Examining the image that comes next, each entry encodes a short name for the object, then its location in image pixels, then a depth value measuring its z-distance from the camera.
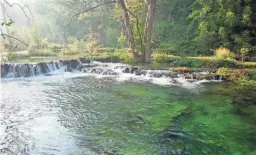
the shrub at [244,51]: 19.66
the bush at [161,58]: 22.30
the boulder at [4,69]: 18.81
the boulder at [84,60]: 22.67
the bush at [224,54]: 20.12
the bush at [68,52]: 27.94
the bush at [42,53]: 27.19
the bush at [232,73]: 15.85
